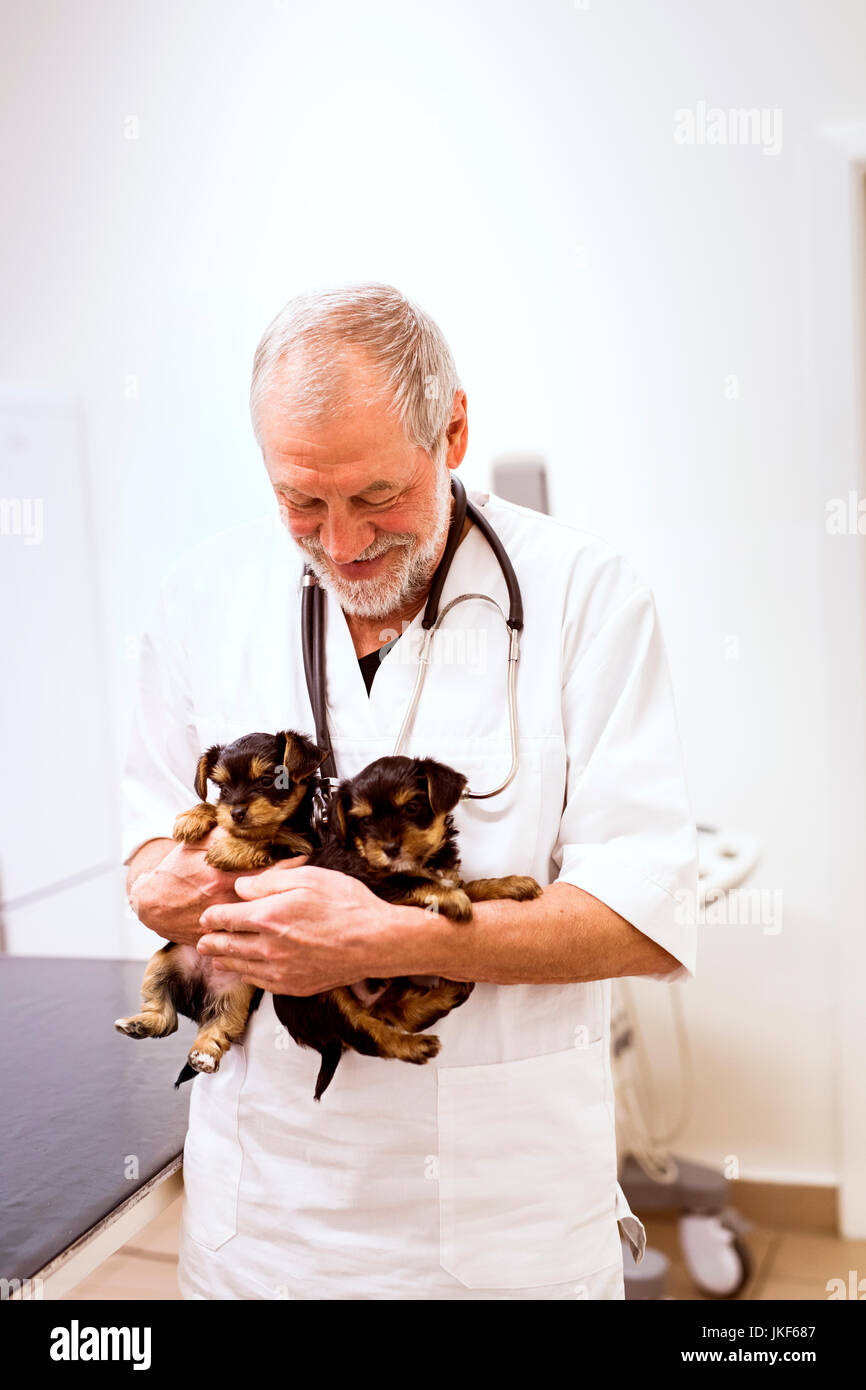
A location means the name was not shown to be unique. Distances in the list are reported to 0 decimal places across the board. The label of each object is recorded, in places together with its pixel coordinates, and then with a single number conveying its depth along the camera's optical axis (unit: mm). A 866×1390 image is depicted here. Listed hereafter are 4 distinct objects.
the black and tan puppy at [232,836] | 1324
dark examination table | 1285
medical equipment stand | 2570
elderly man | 1278
